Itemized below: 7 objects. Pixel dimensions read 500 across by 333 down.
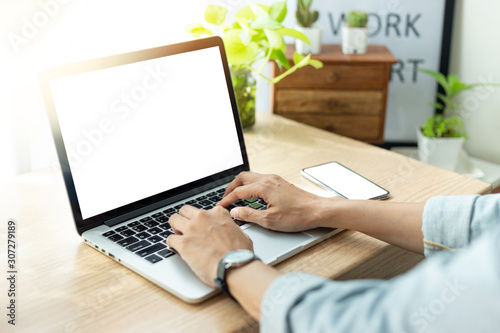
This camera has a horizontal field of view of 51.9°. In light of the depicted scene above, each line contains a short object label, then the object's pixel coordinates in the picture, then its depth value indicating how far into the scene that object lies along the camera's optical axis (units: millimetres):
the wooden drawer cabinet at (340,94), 1764
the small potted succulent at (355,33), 1810
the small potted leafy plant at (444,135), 1889
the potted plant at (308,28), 1763
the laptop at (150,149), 839
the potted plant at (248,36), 1295
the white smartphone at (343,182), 1045
